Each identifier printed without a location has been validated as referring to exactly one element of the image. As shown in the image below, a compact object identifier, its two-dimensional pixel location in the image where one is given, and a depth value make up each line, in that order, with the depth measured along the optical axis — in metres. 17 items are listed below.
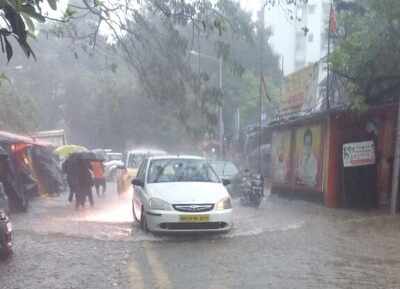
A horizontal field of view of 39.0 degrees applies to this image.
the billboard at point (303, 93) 19.45
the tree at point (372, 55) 12.66
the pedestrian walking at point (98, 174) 21.47
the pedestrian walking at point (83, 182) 16.03
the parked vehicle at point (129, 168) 21.34
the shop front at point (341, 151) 15.57
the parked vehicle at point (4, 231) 8.01
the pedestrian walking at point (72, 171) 16.03
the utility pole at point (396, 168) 12.84
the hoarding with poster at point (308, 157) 17.59
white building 63.88
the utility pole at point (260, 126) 20.42
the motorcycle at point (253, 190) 17.34
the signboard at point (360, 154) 15.70
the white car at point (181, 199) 10.23
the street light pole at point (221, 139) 32.30
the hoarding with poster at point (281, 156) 20.62
